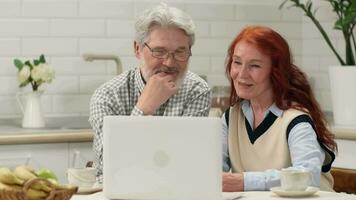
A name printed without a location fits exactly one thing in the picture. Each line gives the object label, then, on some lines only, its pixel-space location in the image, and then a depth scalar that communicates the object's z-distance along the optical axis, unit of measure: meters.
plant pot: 5.58
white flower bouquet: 5.31
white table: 3.19
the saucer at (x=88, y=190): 3.32
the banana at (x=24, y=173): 2.91
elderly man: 4.05
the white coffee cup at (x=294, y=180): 3.26
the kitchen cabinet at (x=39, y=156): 4.92
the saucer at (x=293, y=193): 3.23
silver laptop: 3.01
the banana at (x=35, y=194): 2.88
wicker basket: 2.83
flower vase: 5.32
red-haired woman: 3.80
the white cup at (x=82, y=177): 3.53
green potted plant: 5.59
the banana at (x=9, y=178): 2.89
